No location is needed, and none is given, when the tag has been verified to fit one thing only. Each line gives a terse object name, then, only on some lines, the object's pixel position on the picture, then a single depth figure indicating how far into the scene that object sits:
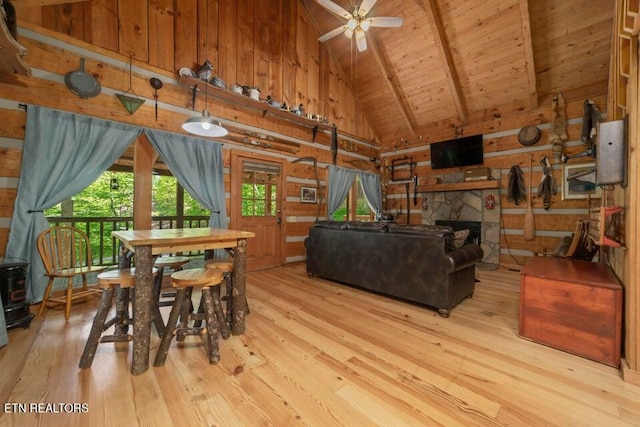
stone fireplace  4.91
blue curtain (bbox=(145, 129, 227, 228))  3.42
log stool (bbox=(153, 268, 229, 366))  1.71
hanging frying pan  2.78
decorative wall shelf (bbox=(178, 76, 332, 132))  3.58
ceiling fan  3.26
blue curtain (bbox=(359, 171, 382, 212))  6.32
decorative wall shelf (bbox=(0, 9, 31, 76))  1.90
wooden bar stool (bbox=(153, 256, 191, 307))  2.11
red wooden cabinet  1.70
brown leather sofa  2.50
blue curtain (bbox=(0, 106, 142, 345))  2.51
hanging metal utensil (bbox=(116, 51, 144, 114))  3.12
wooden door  4.18
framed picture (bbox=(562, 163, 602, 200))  4.00
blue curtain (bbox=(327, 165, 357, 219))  5.53
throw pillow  2.70
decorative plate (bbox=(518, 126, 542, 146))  4.50
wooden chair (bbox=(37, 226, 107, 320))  2.41
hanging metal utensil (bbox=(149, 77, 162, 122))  3.33
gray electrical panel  1.63
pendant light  2.42
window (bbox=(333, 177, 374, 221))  6.36
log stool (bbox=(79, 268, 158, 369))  1.65
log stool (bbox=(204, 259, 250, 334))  2.17
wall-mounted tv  5.18
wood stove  2.09
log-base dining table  1.62
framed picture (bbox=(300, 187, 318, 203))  5.12
